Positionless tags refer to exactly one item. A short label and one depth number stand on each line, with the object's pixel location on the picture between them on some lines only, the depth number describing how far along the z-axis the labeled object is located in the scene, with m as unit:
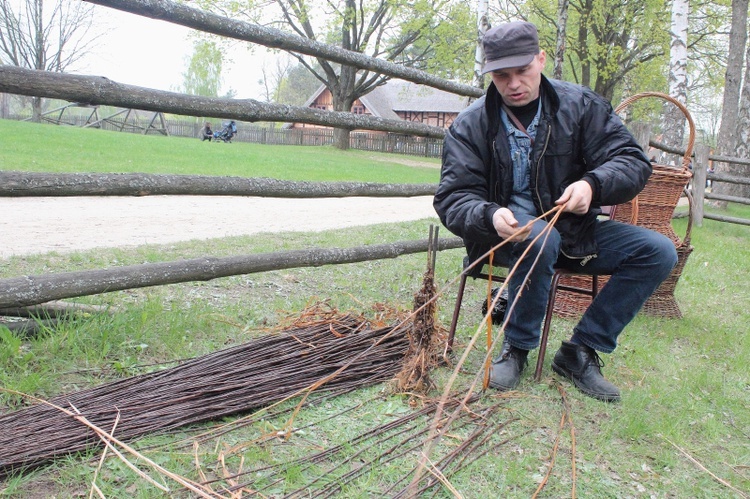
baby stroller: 32.26
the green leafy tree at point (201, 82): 68.56
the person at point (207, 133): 33.16
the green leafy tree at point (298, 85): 67.56
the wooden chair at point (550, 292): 2.76
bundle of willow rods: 1.97
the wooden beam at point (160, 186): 2.61
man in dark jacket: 2.62
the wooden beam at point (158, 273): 2.54
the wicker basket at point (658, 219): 3.92
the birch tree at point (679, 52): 11.78
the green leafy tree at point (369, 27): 26.78
